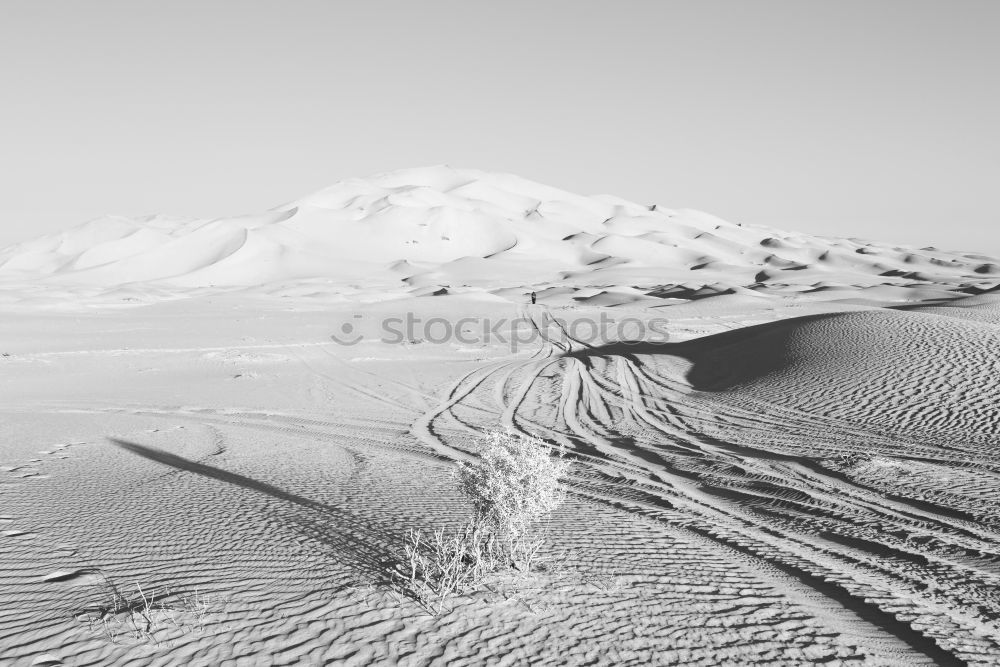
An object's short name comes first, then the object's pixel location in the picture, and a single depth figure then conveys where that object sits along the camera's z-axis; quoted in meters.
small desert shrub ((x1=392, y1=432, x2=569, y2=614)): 4.62
